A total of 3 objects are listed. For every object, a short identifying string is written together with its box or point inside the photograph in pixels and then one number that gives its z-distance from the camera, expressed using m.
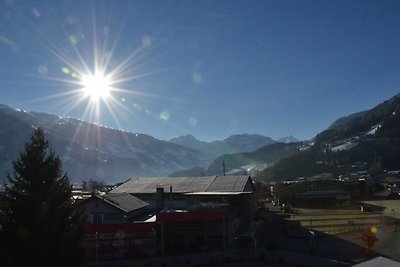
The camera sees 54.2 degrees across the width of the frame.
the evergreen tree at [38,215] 17.52
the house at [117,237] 34.16
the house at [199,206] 39.00
